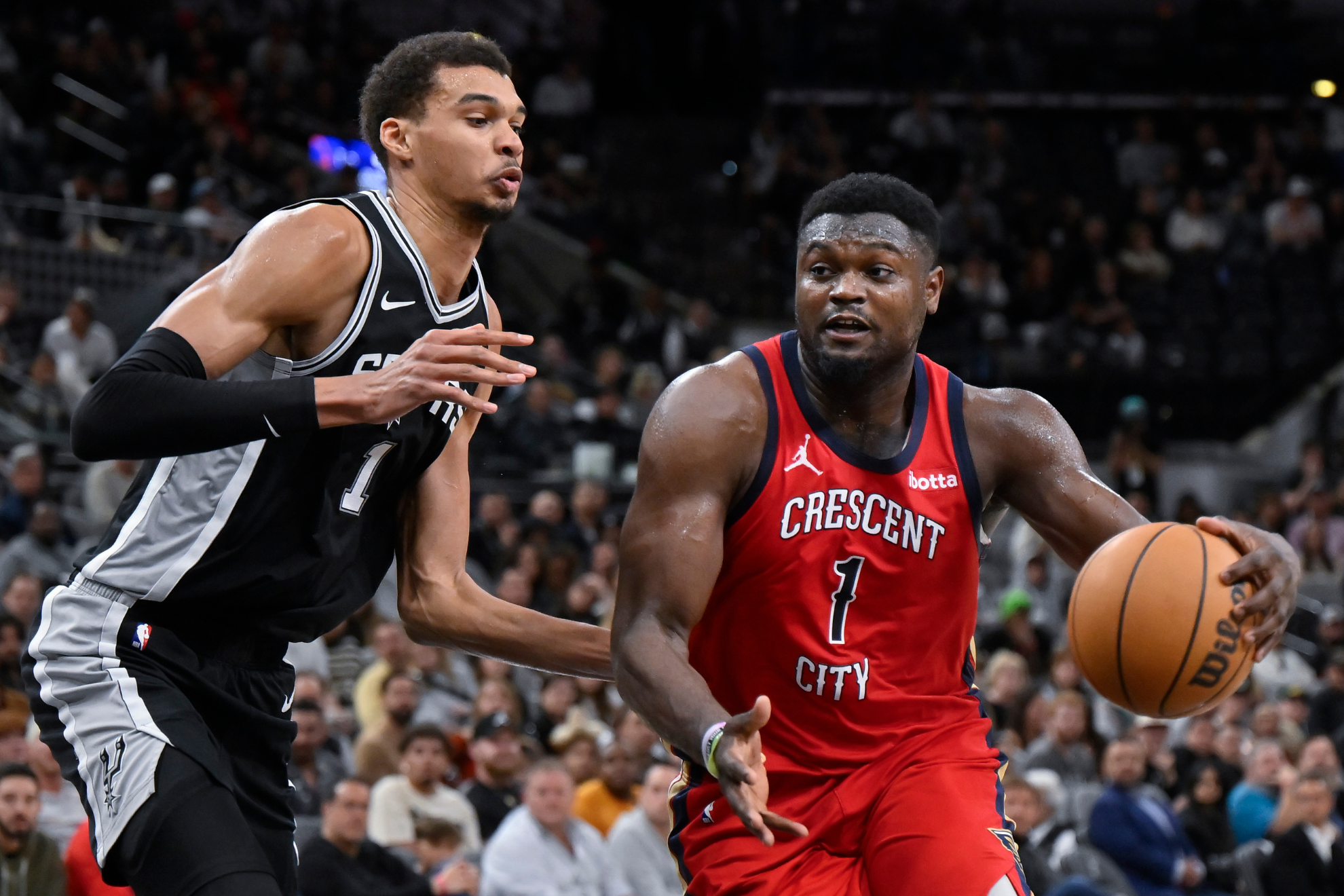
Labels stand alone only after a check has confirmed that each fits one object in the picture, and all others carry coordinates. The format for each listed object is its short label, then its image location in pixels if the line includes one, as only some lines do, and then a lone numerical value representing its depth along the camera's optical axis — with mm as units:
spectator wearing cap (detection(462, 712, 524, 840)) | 8586
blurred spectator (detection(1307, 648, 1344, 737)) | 11430
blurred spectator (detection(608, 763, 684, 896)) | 8023
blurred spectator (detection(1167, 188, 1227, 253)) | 18078
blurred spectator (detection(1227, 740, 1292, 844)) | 9859
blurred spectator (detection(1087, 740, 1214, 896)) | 9039
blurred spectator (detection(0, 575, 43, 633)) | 9031
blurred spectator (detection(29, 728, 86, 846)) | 7539
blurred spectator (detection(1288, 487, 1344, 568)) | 14250
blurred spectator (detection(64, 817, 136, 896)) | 6445
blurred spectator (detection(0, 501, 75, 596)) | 9805
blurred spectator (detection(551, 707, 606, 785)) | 8781
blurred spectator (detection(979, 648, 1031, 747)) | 10648
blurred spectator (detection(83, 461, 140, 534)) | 10586
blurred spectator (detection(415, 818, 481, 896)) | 7891
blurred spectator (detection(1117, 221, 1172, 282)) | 17750
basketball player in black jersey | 3398
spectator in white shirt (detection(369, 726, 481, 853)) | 8078
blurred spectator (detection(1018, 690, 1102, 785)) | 10039
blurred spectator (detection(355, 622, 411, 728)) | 9258
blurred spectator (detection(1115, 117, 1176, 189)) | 19734
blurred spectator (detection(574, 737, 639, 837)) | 8703
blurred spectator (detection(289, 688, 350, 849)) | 8047
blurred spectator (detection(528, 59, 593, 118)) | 19188
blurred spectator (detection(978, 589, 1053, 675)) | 12008
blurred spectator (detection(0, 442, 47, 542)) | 10305
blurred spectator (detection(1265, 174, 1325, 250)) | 17781
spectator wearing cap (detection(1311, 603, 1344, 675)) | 12836
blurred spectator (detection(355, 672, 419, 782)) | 8633
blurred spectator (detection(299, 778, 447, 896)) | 7145
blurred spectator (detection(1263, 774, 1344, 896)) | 9219
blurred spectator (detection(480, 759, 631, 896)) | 7773
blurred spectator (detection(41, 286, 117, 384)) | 11664
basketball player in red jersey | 3594
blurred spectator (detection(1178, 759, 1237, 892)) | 9477
